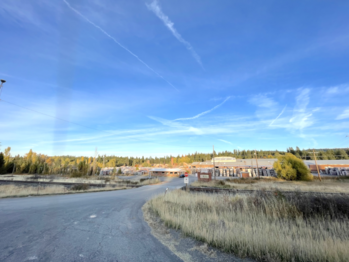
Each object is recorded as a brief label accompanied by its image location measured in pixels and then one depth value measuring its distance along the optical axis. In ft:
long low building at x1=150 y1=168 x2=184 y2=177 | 240.53
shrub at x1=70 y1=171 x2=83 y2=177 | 181.89
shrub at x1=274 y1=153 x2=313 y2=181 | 120.47
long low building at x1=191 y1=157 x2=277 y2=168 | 241.76
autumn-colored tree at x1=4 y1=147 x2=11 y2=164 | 314.14
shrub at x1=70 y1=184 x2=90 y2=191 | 73.15
